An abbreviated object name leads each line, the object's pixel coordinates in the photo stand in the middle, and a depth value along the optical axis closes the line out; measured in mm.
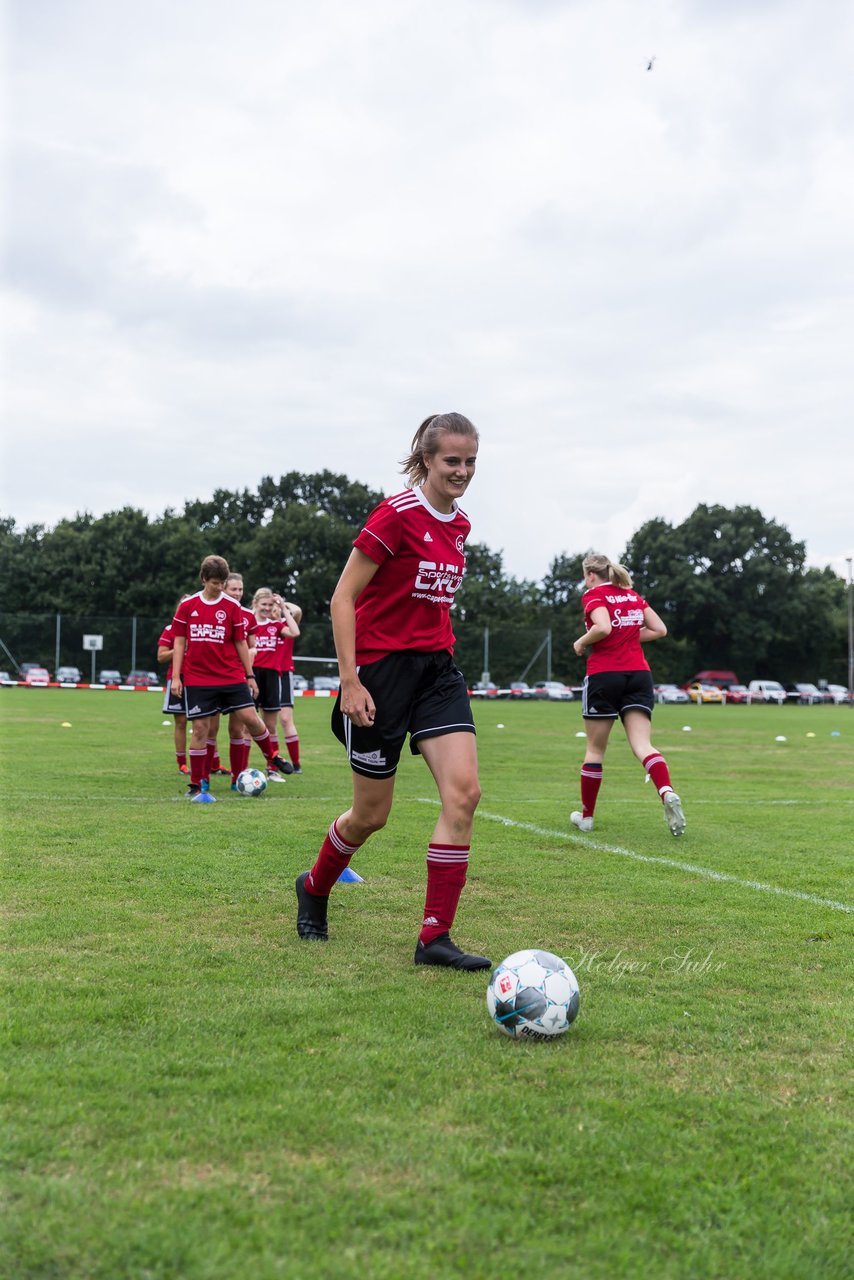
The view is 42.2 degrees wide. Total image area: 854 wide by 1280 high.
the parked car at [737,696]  58569
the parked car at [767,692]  60531
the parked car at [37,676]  44812
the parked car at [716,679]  63288
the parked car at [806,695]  61125
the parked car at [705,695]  56125
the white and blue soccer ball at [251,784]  9867
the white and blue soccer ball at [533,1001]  3455
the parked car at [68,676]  45469
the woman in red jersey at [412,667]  4547
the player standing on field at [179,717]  11891
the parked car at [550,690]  49156
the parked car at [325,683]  46031
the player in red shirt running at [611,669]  8547
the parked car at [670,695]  54094
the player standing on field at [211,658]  9781
